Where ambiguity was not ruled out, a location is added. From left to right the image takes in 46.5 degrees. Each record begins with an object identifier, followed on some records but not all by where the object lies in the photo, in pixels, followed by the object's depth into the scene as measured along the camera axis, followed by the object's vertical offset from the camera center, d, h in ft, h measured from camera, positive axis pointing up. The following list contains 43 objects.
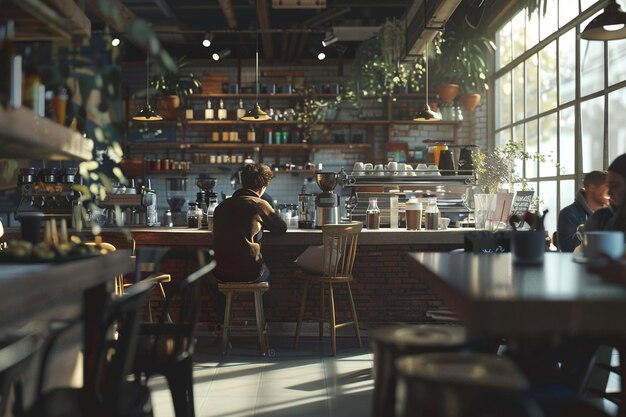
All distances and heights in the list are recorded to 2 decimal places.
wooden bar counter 20.35 -2.13
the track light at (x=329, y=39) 31.81 +7.29
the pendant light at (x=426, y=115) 27.17 +3.41
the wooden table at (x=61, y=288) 6.45 -0.82
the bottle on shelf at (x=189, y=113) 36.22 +4.61
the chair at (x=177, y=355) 9.11 -1.89
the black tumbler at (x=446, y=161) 23.03 +1.43
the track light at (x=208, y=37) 31.96 +7.46
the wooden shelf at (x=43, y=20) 8.23 +2.53
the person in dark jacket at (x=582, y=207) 16.74 -0.02
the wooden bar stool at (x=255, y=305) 17.79 -2.53
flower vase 19.17 -0.08
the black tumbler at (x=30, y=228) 9.63 -0.30
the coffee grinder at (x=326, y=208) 20.27 -0.06
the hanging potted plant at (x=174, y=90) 35.37 +5.66
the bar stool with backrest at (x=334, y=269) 17.70 -1.59
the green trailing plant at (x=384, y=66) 32.32 +6.36
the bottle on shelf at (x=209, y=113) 36.42 +4.64
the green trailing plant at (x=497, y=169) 22.12 +1.13
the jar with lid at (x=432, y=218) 20.27 -0.33
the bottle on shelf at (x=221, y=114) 36.32 +4.59
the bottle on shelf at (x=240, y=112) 36.24 +4.68
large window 21.33 +3.81
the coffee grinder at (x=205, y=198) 21.25 +0.23
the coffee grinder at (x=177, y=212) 22.74 -0.20
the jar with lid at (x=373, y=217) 20.65 -0.31
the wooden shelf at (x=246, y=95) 36.35 +5.53
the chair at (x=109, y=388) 6.40 -1.63
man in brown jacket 18.11 -0.75
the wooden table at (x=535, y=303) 5.36 -0.73
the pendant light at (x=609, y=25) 14.08 +3.54
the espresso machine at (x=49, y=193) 23.59 +0.41
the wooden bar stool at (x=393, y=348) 7.11 -1.39
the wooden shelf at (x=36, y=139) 7.45 +0.75
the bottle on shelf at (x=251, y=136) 36.06 +3.46
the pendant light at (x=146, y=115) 29.10 +3.68
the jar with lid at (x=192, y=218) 21.66 -0.36
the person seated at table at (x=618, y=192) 10.96 +0.22
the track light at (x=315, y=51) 35.85 +7.66
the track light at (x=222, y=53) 35.50 +7.46
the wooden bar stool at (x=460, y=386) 5.45 -1.40
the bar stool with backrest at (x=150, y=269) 10.43 -1.27
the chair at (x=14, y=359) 6.57 -1.48
